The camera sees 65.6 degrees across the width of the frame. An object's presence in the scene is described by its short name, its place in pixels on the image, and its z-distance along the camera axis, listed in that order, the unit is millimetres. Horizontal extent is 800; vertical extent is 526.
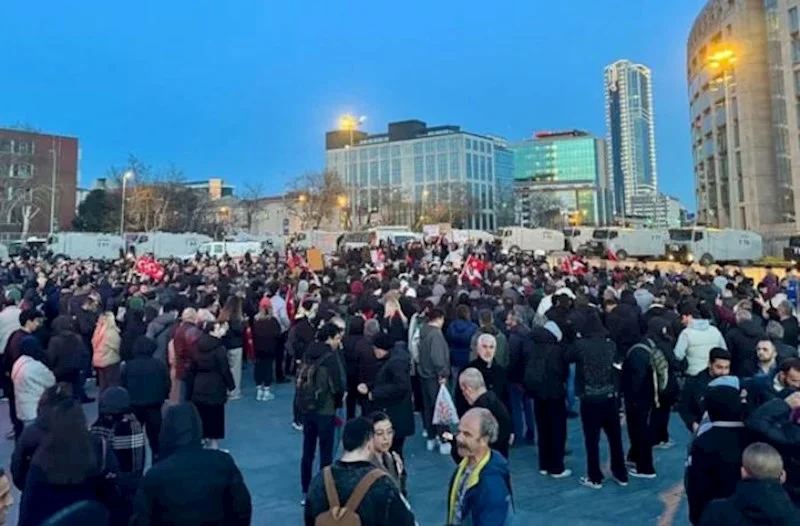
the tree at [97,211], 70250
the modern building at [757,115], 50250
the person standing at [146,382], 6934
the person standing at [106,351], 8914
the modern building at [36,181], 62875
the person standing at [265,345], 11094
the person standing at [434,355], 8297
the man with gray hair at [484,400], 5051
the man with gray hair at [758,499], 2963
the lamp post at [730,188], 58431
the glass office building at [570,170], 159125
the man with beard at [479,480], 3496
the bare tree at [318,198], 75438
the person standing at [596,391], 6609
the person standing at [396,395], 6301
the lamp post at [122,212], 58188
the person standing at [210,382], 7367
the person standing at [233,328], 10167
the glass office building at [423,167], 110750
